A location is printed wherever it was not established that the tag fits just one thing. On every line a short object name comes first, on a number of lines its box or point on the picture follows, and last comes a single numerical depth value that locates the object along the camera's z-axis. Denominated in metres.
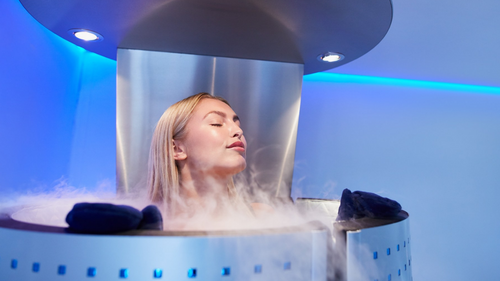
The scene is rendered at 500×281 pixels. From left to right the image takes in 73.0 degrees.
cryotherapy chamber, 0.47
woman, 1.02
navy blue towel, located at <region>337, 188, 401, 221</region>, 0.69
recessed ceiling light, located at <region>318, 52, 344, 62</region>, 1.24
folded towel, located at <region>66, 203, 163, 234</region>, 0.47
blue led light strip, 2.06
